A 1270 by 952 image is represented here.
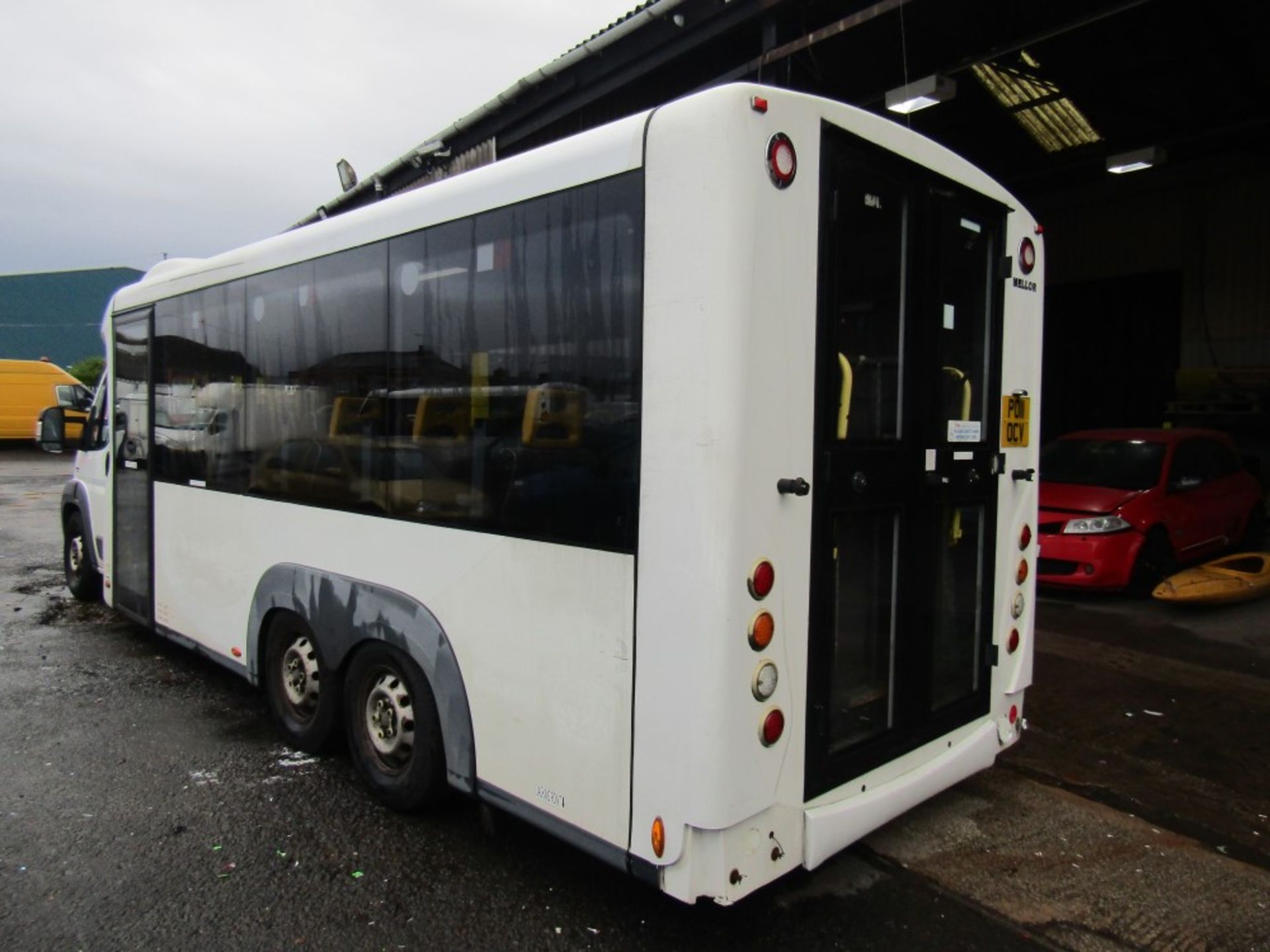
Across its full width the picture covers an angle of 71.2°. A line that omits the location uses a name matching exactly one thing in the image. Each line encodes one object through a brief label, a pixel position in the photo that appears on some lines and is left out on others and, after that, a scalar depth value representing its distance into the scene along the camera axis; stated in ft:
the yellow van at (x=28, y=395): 83.51
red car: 25.85
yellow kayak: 24.38
